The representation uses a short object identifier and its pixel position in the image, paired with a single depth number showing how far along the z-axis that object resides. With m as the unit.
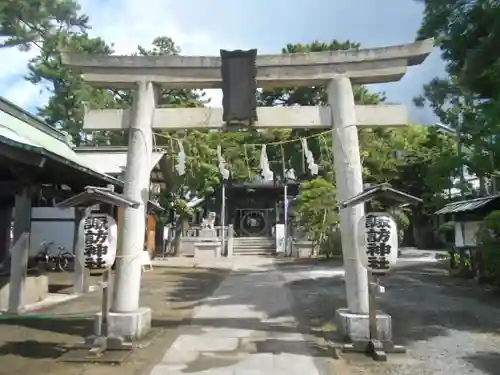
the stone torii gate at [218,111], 8.06
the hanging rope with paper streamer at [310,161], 10.10
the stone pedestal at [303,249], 26.38
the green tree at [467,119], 10.35
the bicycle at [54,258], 18.95
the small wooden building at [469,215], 15.49
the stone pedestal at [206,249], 27.83
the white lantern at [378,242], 7.11
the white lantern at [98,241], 7.26
